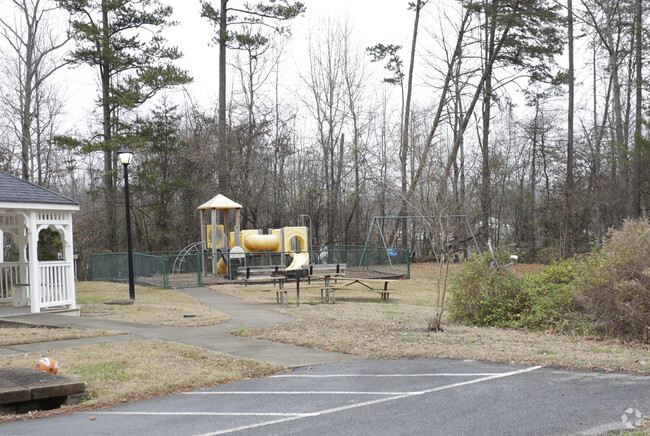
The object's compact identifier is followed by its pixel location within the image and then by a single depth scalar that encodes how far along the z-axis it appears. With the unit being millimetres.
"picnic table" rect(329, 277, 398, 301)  18195
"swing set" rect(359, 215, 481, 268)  27516
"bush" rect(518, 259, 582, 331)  11328
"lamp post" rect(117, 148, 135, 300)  16703
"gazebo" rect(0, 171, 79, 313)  13742
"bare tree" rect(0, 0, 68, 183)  29797
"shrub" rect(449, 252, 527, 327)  12414
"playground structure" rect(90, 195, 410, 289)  22844
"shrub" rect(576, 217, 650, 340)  9914
